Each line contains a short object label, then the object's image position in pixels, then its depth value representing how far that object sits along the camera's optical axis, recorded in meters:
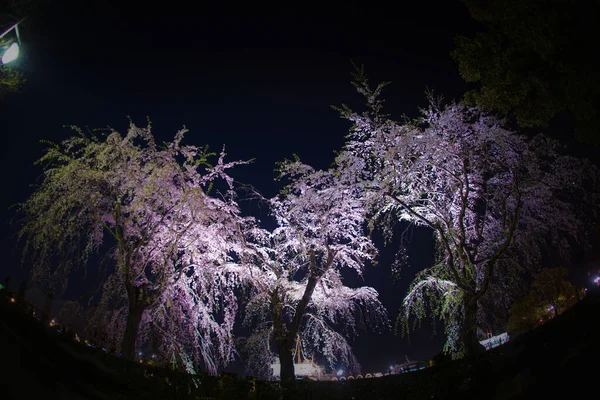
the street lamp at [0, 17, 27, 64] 7.60
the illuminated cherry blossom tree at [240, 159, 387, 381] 12.48
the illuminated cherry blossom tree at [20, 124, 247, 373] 9.02
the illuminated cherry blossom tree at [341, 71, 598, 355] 9.73
